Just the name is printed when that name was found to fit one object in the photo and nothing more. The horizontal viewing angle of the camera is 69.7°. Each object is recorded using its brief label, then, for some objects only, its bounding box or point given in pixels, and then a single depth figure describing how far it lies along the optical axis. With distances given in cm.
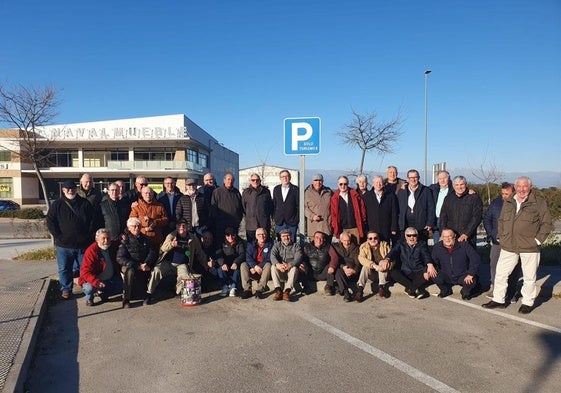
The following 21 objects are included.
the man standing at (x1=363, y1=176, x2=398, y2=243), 721
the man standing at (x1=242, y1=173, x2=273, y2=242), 758
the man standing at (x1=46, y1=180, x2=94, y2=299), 652
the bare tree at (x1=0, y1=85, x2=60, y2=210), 1411
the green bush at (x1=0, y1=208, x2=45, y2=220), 2931
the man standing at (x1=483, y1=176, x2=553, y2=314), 571
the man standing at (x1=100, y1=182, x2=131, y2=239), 703
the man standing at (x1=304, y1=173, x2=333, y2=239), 753
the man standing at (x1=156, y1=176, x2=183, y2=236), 746
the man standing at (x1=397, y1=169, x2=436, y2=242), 725
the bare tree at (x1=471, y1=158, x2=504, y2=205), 1702
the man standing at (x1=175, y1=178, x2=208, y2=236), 723
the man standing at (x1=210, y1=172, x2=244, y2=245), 752
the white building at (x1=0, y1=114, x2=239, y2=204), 4584
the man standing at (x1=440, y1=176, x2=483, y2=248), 675
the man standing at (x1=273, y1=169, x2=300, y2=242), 771
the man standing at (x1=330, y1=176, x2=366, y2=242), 722
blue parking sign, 791
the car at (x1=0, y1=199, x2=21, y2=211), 3962
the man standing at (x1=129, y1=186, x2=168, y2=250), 680
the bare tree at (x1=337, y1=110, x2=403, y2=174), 1416
